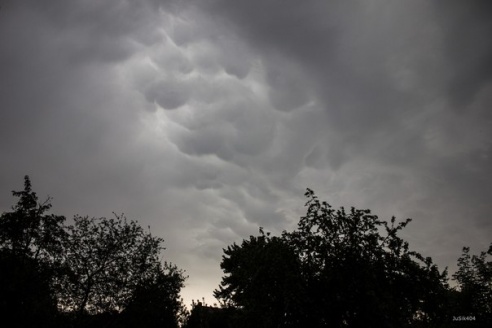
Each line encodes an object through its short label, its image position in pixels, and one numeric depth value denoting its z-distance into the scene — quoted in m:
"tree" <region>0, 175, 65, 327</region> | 20.34
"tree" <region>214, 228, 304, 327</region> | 19.47
